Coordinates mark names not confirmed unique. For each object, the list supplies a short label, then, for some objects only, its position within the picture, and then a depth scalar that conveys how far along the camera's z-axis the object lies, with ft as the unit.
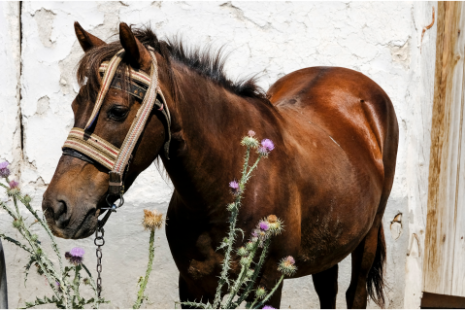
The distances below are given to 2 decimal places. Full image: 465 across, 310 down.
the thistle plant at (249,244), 14.39
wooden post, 22.16
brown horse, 15.29
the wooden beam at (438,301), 23.64
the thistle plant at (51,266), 14.09
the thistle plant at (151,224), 13.94
